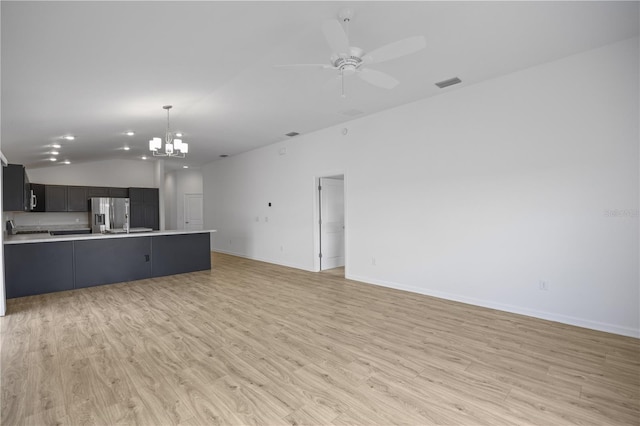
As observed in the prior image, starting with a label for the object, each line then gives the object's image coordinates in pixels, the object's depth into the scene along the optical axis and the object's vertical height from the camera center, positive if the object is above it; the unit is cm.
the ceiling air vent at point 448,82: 404 +163
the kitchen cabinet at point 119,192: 888 +58
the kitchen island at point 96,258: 489 -82
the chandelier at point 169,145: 458 +97
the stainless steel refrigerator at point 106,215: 827 -6
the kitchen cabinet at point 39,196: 775 +44
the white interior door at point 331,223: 674 -29
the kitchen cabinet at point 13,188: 462 +40
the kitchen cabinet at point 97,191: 852 +59
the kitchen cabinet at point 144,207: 895 +15
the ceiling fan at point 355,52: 226 +123
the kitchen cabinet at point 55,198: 793 +39
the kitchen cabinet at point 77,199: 824 +37
